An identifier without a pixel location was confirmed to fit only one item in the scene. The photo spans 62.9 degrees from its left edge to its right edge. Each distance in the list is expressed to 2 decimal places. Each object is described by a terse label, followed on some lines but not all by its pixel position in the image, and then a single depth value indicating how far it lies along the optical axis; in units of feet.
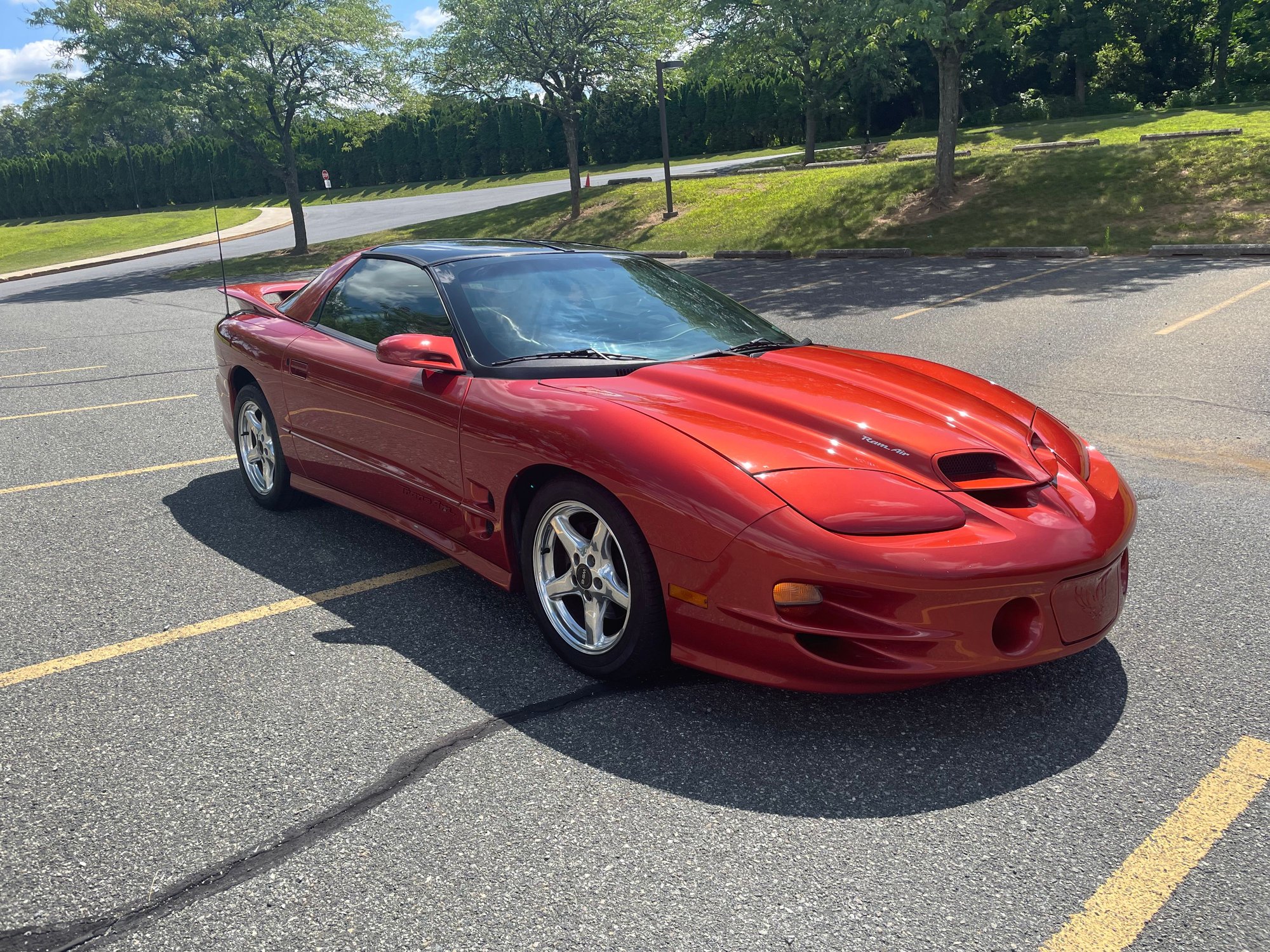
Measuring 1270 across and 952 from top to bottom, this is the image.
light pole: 68.23
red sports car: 9.59
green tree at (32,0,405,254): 72.84
